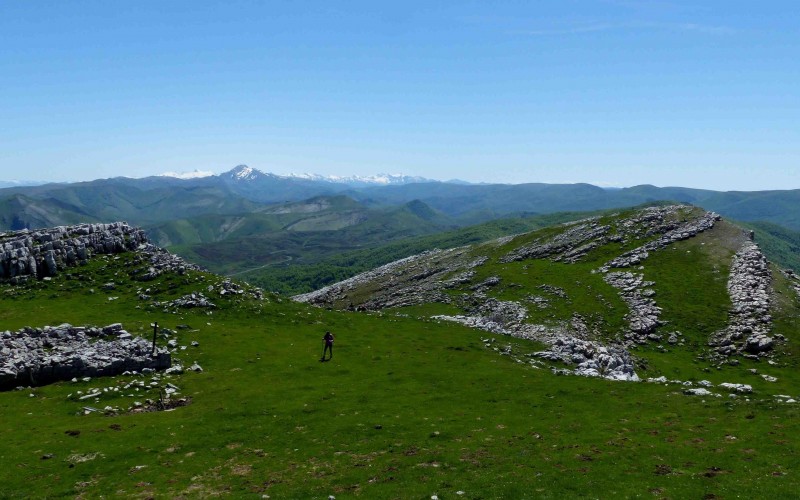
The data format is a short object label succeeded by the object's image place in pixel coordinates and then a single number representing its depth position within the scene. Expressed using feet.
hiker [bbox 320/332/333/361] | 196.99
